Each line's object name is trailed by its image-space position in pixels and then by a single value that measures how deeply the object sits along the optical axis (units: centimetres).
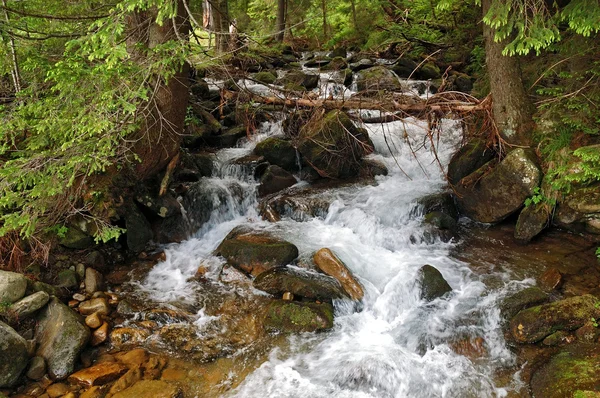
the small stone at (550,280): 633
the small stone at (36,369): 502
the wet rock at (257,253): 731
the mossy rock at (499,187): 751
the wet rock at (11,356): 479
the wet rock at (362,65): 1647
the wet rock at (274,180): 1014
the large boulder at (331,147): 1009
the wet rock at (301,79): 1459
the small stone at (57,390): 482
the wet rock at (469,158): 865
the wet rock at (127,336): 566
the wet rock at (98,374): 498
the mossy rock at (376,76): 1294
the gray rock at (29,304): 543
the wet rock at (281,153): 1094
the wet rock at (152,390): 481
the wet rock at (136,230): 764
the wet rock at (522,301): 588
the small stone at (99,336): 561
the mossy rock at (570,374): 452
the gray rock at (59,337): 514
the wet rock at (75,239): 685
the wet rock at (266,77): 1492
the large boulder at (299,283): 653
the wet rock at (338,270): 670
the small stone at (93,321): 579
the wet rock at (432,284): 660
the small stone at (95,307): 612
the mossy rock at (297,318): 603
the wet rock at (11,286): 542
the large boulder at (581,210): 683
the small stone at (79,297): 634
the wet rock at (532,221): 740
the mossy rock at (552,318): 542
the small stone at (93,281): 658
